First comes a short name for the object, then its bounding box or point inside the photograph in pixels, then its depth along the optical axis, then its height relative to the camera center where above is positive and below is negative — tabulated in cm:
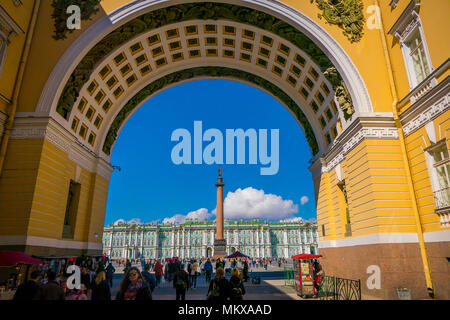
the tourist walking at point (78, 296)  625 -98
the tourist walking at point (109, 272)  1730 -131
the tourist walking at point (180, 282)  1088 -121
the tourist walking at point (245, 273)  2046 -167
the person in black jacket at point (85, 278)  1259 -124
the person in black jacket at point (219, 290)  656 -92
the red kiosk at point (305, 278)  1412 -145
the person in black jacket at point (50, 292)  628 -90
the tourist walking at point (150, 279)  1027 -104
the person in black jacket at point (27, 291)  639 -89
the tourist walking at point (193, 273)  1883 -152
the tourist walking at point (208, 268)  2117 -133
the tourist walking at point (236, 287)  674 -93
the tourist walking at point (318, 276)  1427 -137
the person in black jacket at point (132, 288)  542 -71
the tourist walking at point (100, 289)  623 -83
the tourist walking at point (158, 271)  1902 -137
